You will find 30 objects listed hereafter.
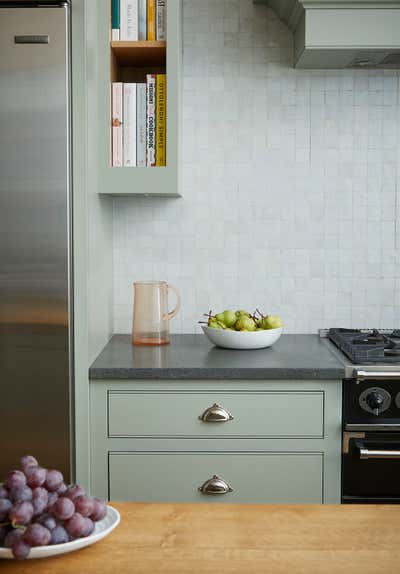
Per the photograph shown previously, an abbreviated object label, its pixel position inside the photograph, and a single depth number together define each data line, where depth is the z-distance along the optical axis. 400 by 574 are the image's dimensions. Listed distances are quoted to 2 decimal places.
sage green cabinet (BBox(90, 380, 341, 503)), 2.39
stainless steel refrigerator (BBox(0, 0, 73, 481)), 2.26
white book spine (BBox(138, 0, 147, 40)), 2.62
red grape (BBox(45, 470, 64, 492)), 1.13
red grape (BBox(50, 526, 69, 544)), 1.11
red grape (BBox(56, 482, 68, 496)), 1.14
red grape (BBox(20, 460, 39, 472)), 1.15
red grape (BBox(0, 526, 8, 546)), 1.11
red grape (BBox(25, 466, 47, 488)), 1.12
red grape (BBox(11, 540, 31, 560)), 1.06
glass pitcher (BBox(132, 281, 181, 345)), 2.78
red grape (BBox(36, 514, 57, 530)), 1.10
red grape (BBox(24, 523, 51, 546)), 1.07
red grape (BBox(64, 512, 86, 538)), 1.12
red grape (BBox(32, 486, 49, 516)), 1.09
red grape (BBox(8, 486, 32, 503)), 1.09
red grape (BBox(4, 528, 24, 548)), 1.08
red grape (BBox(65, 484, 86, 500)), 1.13
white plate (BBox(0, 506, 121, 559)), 1.10
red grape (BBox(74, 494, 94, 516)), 1.13
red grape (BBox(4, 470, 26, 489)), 1.10
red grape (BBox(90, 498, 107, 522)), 1.17
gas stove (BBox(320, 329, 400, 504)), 2.36
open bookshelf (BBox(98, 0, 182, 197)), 2.58
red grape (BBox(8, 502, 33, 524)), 1.06
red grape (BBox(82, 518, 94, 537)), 1.14
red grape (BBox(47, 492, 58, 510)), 1.11
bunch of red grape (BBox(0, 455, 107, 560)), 1.07
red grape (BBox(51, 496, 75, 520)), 1.09
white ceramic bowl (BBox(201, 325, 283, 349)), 2.66
